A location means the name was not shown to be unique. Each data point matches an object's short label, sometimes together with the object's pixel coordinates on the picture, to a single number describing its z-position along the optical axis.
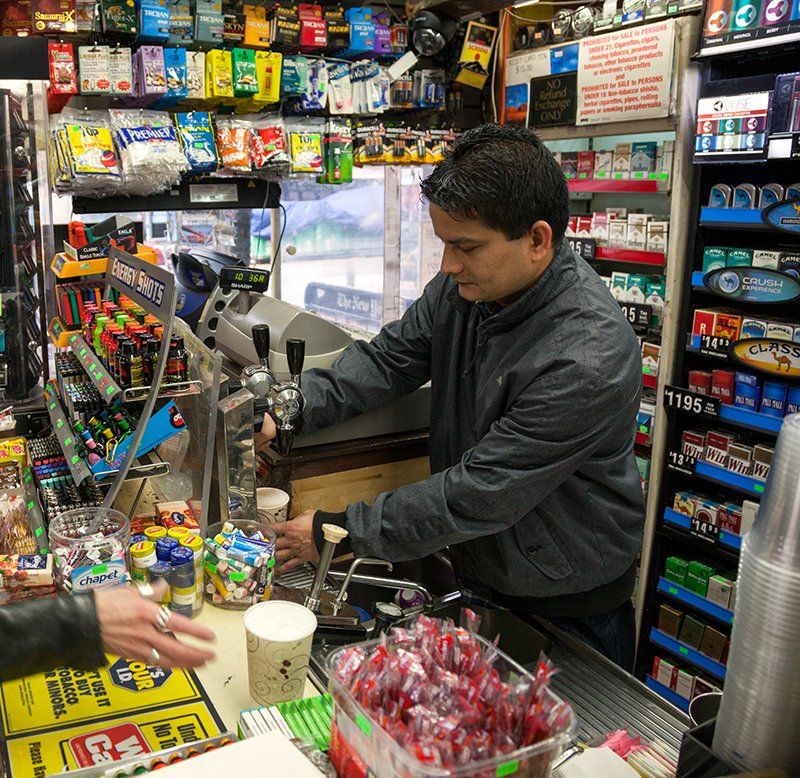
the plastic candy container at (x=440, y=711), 0.93
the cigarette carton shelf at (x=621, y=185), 3.39
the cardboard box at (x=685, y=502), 3.45
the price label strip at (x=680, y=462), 3.41
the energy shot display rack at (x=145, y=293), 1.80
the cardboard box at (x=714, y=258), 3.20
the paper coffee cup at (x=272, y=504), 2.04
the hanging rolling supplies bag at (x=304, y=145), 3.67
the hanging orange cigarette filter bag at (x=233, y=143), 3.46
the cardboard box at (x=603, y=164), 3.64
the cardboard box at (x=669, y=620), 3.56
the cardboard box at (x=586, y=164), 3.74
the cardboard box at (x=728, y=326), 3.17
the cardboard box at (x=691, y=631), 3.46
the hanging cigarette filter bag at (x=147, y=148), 3.18
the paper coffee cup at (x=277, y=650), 1.38
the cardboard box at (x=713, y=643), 3.38
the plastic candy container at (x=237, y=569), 1.73
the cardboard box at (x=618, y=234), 3.57
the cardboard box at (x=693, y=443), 3.38
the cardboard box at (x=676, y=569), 3.51
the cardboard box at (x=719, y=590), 3.31
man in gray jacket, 1.79
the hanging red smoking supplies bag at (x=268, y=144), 3.55
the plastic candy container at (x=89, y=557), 1.59
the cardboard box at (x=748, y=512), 3.18
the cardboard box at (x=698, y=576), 3.41
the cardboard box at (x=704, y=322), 3.26
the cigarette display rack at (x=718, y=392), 3.09
